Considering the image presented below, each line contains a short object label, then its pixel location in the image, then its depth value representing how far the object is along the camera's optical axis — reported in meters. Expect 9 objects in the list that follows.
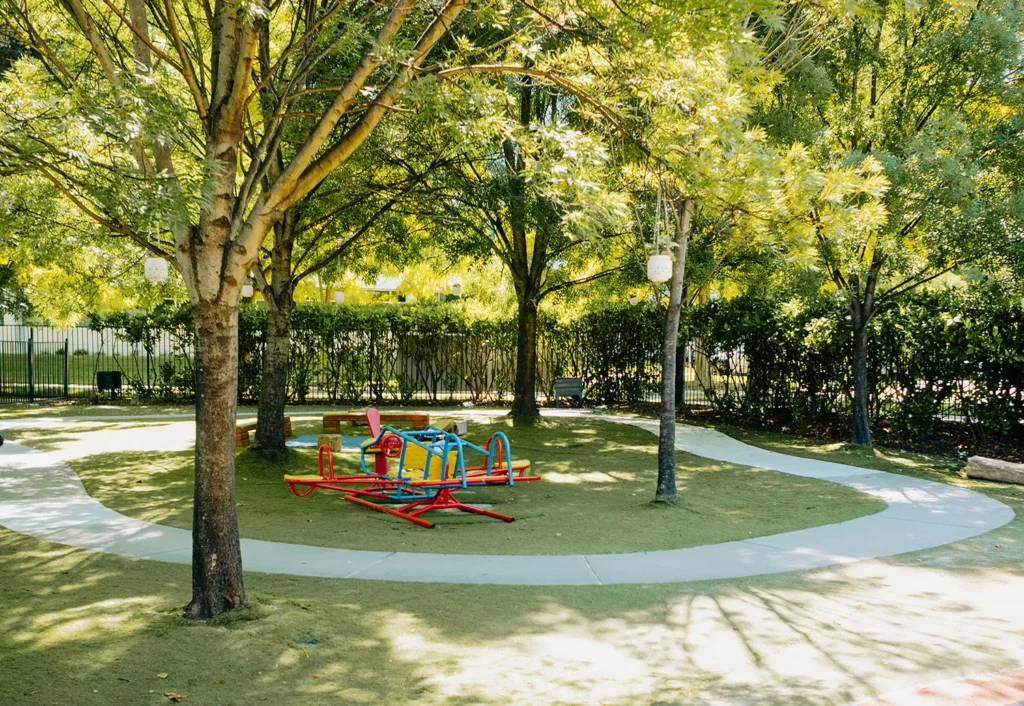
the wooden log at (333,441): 13.00
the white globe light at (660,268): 8.91
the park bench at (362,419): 15.60
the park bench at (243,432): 13.55
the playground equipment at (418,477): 8.77
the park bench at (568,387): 20.81
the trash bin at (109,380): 22.58
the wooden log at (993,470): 10.92
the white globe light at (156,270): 12.51
